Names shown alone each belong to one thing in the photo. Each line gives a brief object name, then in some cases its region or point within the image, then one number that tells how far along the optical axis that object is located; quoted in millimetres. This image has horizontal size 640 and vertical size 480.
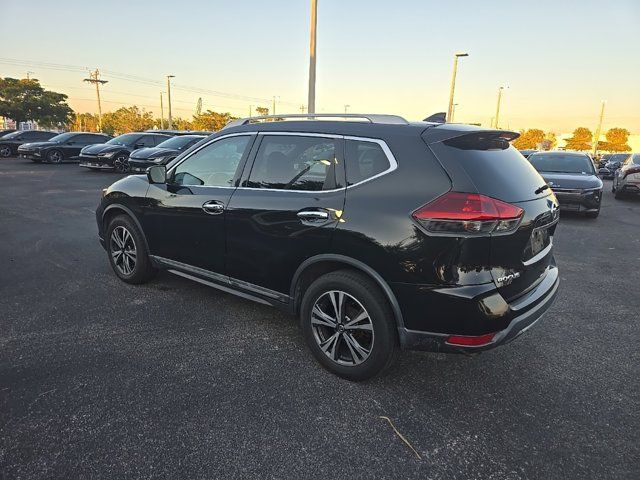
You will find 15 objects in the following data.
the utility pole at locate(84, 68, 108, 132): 61462
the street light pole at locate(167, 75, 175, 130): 48219
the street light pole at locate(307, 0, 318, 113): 12117
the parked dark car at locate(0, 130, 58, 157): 22109
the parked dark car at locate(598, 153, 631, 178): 24250
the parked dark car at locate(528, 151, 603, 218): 9188
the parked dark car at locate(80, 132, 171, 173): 15703
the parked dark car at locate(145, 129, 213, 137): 16345
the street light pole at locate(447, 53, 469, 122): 24361
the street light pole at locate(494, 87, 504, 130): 39738
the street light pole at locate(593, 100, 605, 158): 47625
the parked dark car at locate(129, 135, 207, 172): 13531
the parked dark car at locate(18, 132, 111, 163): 18906
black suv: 2389
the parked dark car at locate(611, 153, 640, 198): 12703
